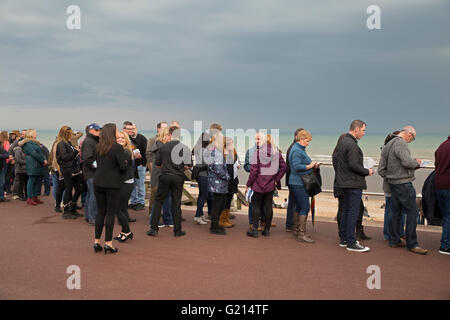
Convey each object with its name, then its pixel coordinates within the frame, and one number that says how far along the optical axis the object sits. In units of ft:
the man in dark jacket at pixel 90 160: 22.94
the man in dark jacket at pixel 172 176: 22.54
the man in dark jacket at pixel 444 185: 19.89
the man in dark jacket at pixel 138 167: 28.37
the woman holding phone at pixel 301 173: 21.72
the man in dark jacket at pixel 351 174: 19.85
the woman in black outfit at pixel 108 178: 18.38
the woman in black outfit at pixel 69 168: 26.94
